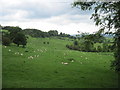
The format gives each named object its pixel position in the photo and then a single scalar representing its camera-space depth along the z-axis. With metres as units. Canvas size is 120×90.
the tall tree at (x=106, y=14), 11.11
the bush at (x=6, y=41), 33.42
